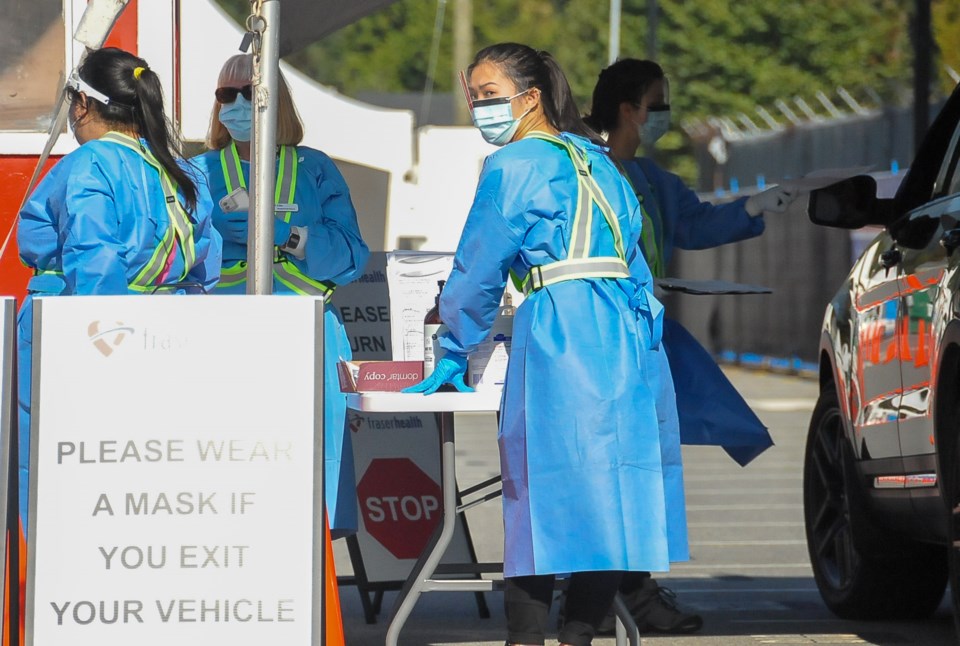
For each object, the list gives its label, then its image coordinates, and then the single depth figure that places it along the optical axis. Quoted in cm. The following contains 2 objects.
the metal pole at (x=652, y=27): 6389
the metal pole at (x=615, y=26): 8387
